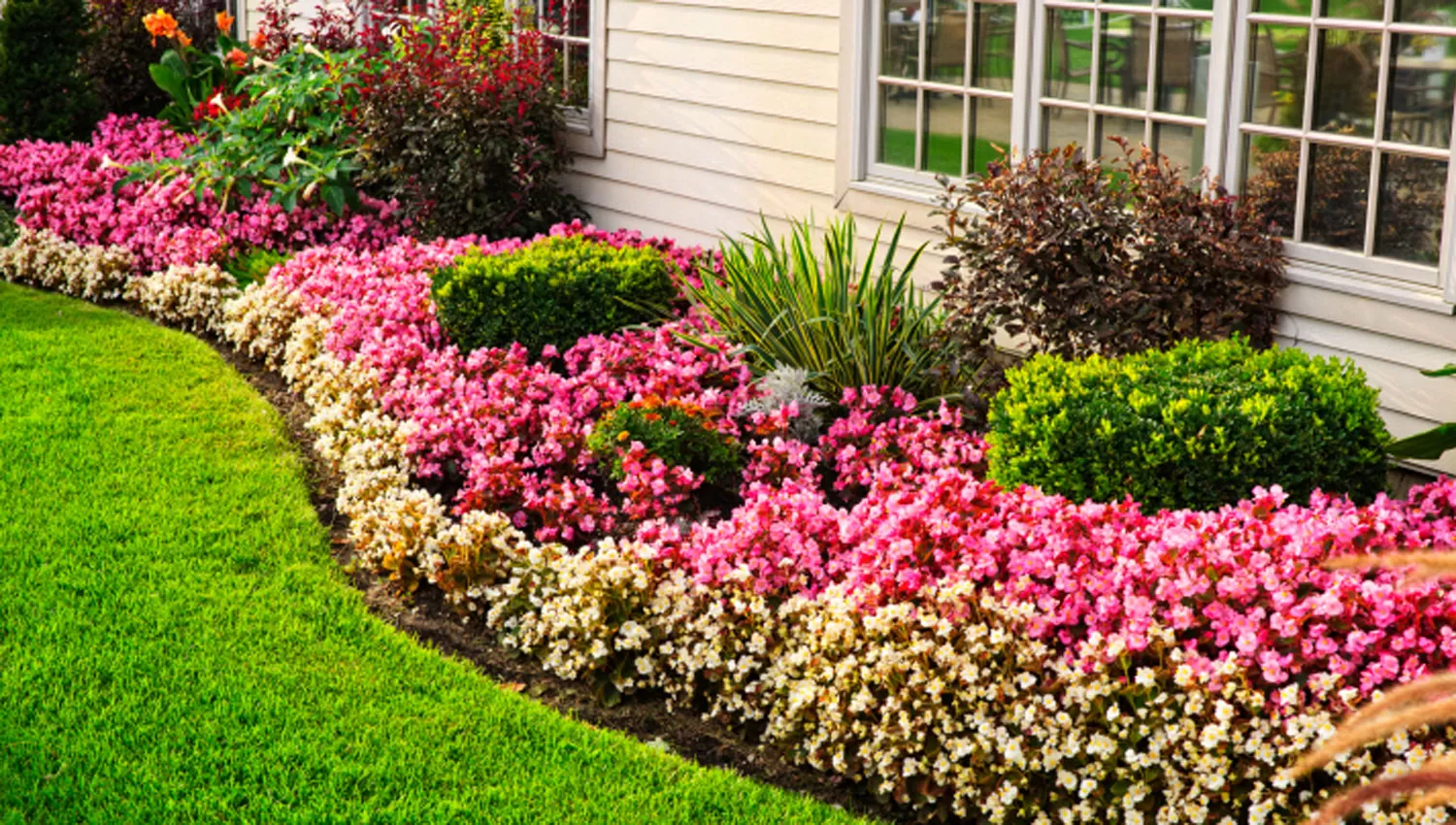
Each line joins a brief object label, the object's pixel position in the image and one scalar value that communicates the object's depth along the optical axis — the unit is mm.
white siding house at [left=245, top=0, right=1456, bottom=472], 4898
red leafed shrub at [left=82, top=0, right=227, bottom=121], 12828
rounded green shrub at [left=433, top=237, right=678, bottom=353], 6637
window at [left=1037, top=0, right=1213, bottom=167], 5508
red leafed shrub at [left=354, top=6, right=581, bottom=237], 8289
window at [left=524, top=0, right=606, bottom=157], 8539
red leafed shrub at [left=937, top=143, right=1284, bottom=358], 5160
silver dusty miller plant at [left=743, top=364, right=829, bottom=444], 5688
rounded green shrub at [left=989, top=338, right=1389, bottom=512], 4340
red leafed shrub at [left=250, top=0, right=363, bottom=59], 10648
